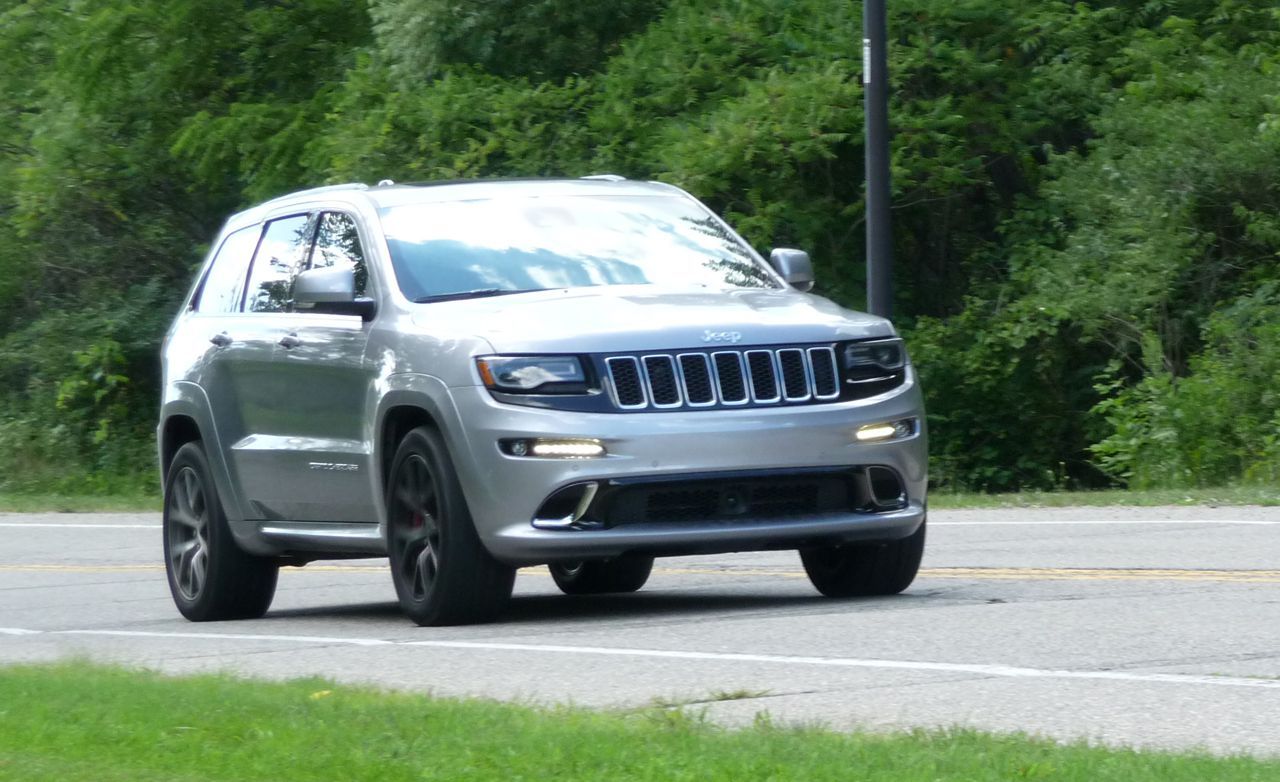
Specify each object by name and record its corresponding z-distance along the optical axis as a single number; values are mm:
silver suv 17797
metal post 40500
